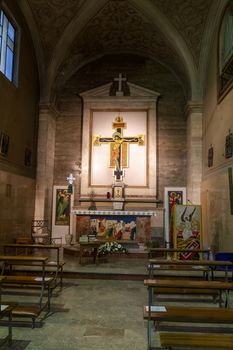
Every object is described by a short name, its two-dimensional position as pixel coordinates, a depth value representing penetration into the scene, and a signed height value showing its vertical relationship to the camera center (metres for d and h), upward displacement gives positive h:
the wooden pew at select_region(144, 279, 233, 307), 3.79 -0.76
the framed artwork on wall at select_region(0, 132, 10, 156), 8.71 +1.98
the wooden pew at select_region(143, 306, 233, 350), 3.14 -0.92
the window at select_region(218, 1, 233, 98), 8.09 +4.48
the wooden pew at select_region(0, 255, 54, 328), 4.07 -0.95
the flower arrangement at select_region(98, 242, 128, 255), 8.52 -0.74
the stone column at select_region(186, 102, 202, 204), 11.16 +2.39
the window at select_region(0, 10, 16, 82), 9.11 +4.88
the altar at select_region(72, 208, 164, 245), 11.32 -0.14
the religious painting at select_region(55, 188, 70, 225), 12.52 +0.44
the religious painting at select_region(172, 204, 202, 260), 8.12 -0.18
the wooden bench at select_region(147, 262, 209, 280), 6.82 -1.15
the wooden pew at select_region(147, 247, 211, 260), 6.21 -0.81
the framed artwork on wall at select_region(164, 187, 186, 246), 12.20 +0.88
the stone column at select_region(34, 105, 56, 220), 11.62 +1.90
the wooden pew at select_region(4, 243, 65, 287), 5.69 -0.55
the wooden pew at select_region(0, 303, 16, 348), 3.50 -1.05
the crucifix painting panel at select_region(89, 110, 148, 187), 12.55 +2.72
